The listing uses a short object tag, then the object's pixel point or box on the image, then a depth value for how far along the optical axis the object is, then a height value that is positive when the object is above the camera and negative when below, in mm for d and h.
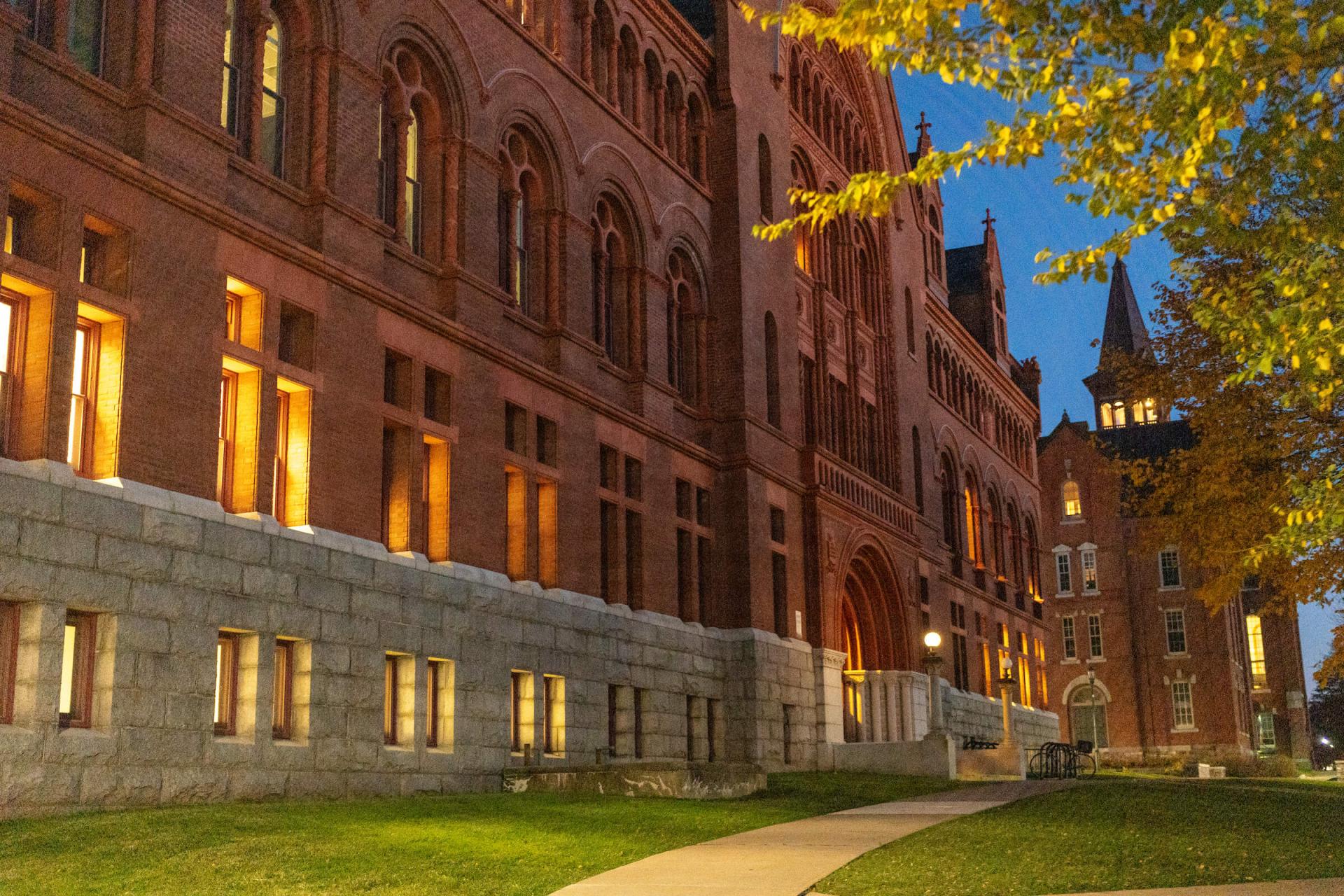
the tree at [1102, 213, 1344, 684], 28266 +5365
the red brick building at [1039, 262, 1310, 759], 83688 +5823
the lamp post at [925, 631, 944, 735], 38219 +1563
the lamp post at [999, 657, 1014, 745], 39688 +1241
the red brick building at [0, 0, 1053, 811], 18984 +7683
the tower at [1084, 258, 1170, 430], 105688 +28543
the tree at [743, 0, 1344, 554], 11891 +5156
